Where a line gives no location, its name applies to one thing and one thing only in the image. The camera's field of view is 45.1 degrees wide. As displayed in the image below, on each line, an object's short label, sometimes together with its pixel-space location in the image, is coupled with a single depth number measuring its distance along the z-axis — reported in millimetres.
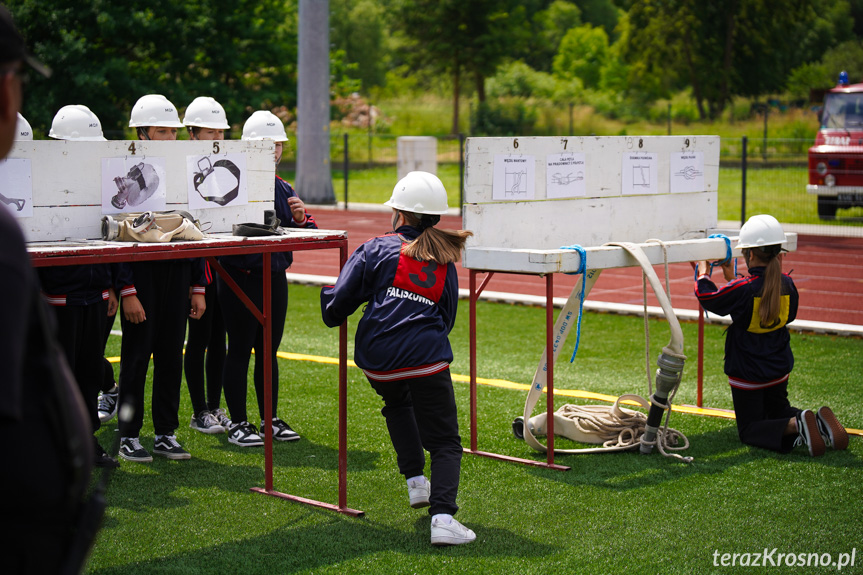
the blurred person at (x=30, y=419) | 1982
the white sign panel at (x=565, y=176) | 6156
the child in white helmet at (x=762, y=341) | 6148
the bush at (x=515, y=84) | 45625
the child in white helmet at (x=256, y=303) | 6242
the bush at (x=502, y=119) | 35781
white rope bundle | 6090
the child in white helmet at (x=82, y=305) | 5609
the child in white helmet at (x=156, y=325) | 5898
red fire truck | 19500
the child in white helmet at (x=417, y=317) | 4719
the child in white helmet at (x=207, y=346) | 6551
